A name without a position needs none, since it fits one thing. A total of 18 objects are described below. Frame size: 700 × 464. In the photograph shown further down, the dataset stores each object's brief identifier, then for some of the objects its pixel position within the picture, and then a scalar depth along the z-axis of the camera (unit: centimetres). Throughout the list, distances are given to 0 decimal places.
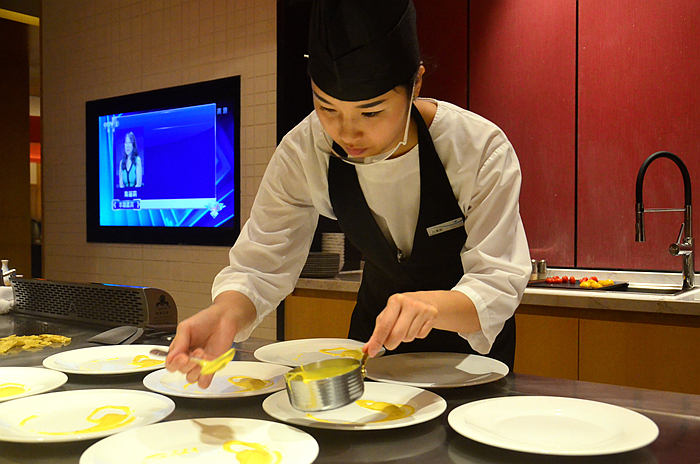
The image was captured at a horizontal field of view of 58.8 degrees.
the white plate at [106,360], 121
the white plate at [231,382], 105
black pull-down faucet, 259
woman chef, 113
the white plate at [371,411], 86
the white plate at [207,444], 76
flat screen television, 385
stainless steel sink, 263
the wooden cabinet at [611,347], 215
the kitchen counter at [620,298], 213
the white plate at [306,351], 132
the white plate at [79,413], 85
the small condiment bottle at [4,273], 218
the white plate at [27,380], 106
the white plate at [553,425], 77
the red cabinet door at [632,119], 280
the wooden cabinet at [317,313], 300
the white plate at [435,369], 110
